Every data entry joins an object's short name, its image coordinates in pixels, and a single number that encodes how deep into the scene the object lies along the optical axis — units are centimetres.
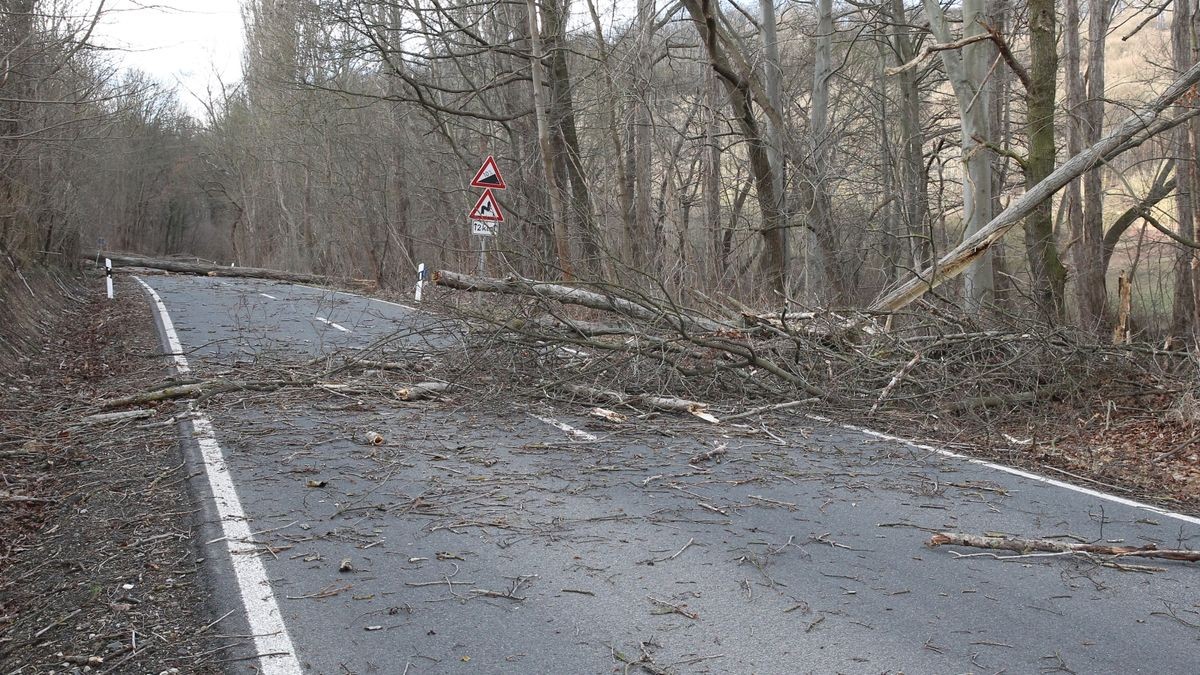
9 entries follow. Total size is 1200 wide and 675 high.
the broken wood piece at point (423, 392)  969
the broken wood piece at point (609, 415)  884
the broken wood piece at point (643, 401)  912
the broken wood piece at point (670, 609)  431
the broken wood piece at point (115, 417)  832
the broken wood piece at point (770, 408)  881
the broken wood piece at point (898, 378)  927
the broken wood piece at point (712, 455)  736
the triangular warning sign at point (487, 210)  1859
